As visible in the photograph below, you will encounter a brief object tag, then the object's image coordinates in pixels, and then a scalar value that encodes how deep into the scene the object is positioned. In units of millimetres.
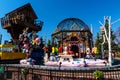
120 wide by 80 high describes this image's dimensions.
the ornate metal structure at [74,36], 10931
